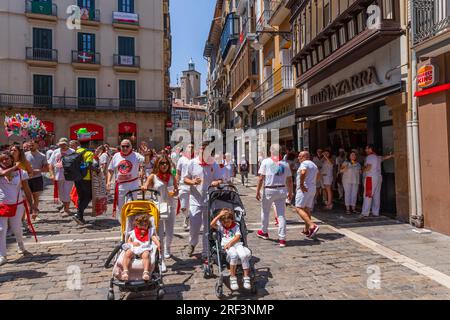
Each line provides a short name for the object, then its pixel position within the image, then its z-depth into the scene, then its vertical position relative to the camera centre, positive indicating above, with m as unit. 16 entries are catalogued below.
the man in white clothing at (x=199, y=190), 5.79 -0.33
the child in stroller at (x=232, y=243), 4.42 -1.00
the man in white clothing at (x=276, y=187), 6.55 -0.35
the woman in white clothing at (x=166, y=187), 5.71 -0.27
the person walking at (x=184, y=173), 6.54 -0.06
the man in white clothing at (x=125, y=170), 6.86 +0.02
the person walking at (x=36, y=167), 8.25 +0.12
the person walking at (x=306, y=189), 7.15 -0.42
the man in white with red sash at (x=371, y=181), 8.71 -0.33
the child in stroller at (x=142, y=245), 4.11 -0.93
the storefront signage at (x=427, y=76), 7.05 +1.88
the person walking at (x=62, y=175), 8.87 -0.09
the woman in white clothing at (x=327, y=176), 10.12 -0.22
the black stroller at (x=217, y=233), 4.48 -0.82
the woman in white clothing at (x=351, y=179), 9.52 -0.30
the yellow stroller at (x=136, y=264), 3.96 -1.12
